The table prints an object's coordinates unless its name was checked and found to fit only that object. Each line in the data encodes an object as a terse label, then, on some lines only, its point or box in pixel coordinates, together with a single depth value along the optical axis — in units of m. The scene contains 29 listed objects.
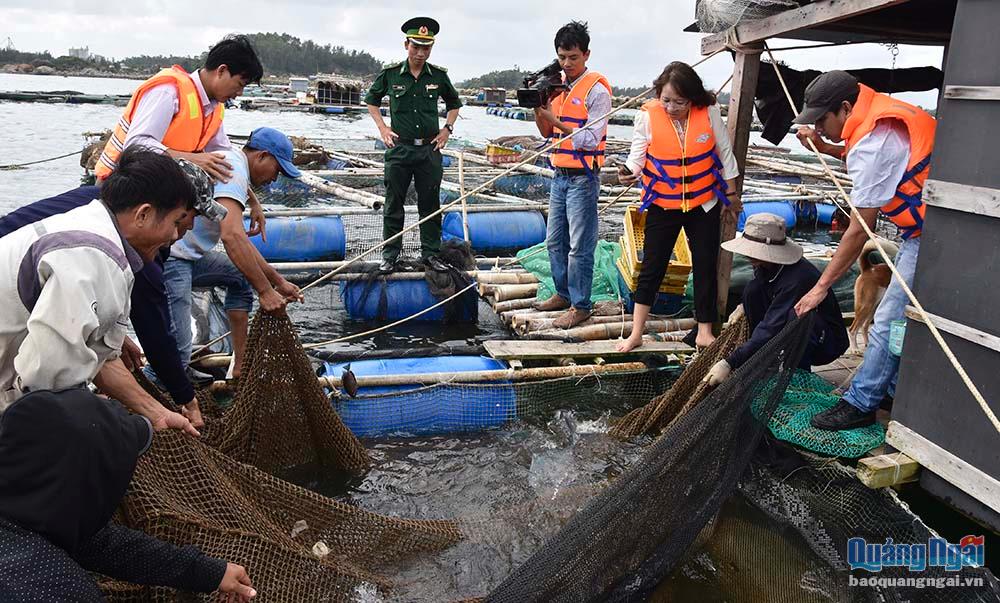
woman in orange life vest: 5.59
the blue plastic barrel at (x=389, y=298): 7.89
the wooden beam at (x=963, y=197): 3.53
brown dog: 5.49
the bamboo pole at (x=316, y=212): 10.19
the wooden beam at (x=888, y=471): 4.04
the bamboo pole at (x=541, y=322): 6.72
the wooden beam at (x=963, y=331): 3.55
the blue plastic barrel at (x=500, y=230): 11.12
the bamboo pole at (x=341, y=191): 12.12
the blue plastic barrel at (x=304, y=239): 9.78
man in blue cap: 4.18
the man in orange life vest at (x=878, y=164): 4.12
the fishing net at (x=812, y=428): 4.31
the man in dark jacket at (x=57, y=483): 2.01
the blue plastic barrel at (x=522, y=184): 17.00
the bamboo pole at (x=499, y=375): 5.25
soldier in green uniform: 7.38
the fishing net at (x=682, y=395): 4.84
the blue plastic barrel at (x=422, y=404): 5.20
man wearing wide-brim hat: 4.48
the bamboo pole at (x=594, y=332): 6.47
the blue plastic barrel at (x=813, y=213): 15.46
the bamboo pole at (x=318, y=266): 7.96
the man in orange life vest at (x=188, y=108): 4.16
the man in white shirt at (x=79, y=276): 2.21
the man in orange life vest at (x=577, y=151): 6.31
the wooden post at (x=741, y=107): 5.92
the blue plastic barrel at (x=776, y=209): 12.71
